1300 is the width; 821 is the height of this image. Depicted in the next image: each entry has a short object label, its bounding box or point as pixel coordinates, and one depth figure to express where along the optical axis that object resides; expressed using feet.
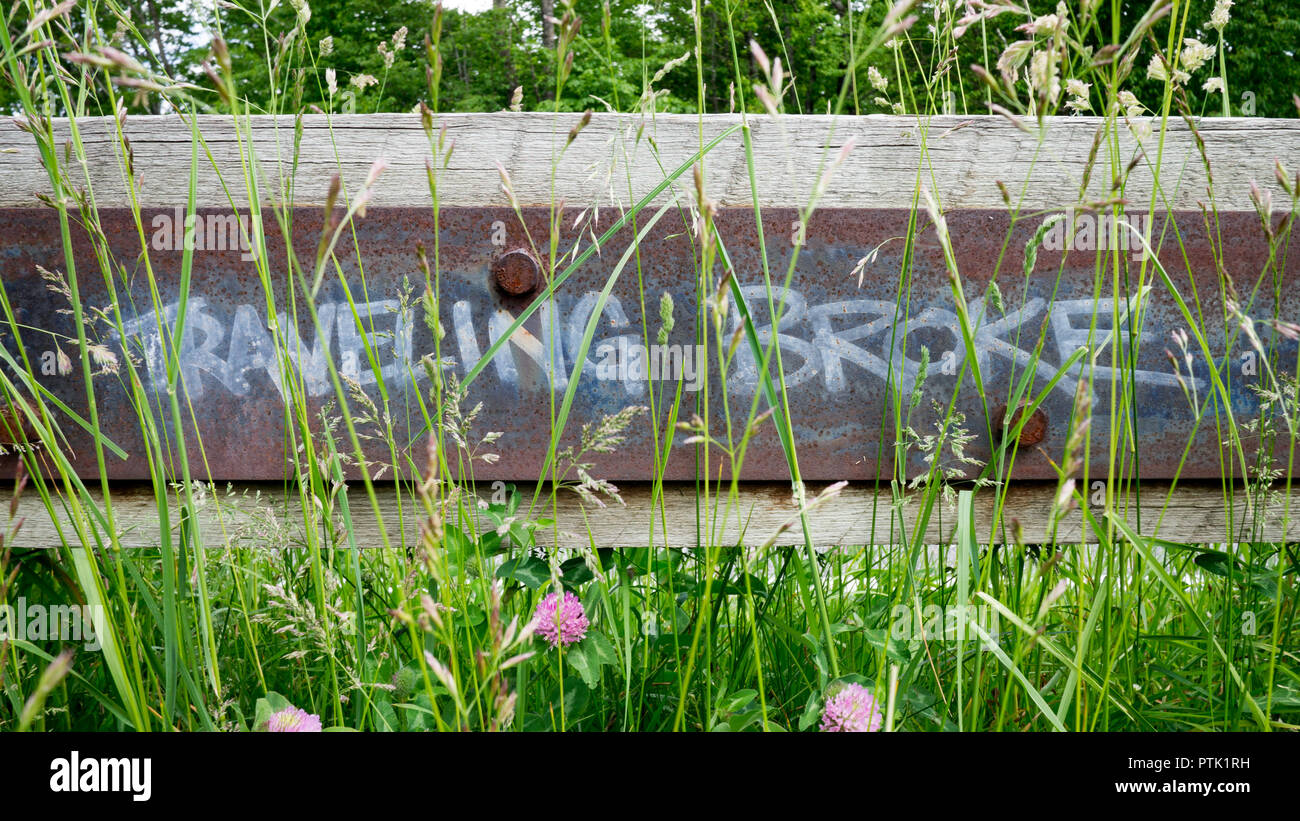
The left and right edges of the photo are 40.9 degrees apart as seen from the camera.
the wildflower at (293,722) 2.67
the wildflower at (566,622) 2.85
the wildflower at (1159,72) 2.72
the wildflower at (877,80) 3.11
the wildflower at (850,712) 2.69
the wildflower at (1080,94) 2.79
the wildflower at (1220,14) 2.90
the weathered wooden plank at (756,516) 3.24
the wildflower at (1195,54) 2.68
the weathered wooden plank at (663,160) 3.29
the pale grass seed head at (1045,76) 2.50
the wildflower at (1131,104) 2.79
